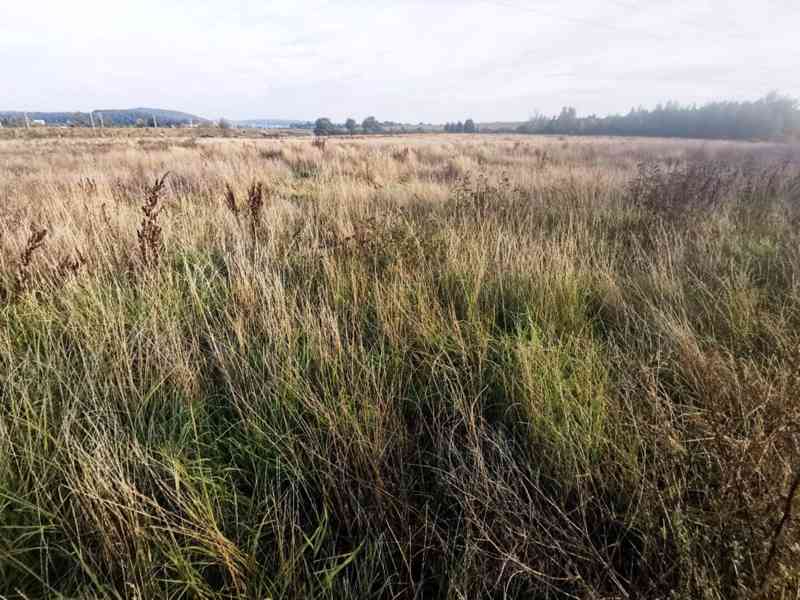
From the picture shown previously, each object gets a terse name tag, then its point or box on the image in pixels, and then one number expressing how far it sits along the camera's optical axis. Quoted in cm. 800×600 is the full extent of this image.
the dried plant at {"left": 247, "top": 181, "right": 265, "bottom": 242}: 348
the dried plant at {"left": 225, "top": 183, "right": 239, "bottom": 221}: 371
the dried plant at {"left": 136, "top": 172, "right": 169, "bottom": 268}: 264
